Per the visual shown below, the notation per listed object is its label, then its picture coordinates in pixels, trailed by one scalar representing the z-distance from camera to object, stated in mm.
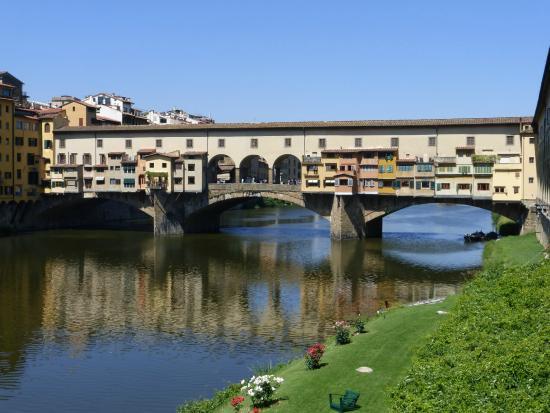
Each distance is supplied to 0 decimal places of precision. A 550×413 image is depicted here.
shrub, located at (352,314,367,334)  30969
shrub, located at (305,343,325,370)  24908
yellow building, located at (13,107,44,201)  93812
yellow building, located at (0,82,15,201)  90938
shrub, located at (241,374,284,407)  21344
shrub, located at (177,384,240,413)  23109
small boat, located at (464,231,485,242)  79500
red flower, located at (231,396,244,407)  21588
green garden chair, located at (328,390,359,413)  19719
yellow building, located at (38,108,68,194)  98000
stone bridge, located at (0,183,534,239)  80000
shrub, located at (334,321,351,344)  28734
